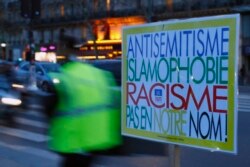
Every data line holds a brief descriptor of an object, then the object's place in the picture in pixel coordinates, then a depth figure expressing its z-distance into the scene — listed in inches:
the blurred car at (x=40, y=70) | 991.6
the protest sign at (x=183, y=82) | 164.1
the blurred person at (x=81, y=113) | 177.0
